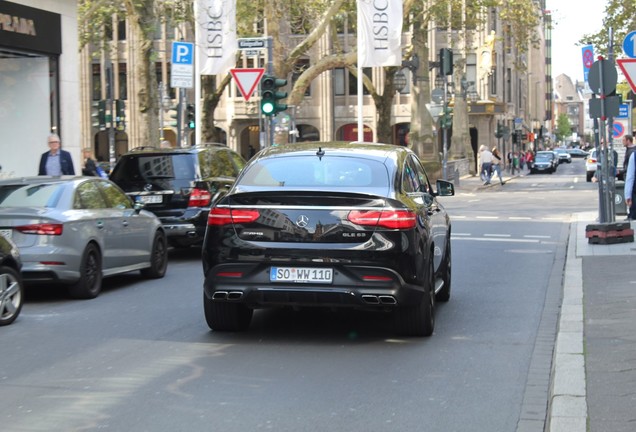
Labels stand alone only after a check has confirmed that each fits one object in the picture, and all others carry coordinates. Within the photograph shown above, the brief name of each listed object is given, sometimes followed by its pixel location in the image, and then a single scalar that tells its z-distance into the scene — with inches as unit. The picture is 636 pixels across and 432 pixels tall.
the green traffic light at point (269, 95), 885.8
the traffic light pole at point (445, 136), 1782.7
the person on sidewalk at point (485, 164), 1983.3
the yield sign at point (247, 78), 892.6
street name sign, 882.8
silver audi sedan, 474.0
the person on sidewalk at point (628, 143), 906.7
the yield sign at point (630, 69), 625.3
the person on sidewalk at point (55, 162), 717.3
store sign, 845.8
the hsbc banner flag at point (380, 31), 1196.5
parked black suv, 668.1
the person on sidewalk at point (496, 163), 2089.0
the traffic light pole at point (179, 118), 1026.7
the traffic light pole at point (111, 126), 1391.5
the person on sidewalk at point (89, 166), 842.3
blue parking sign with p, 887.1
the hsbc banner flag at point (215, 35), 1028.5
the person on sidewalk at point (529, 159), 3139.8
